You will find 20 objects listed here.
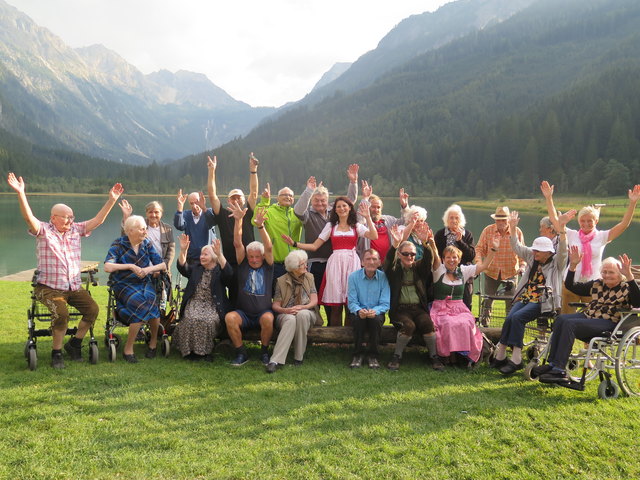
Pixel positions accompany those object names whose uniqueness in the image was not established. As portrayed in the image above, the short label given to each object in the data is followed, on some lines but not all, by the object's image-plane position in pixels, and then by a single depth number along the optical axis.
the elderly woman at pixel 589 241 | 6.83
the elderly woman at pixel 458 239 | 7.15
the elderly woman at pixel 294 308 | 6.46
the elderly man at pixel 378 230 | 7.43
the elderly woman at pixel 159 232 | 7.52
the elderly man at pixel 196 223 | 7.65
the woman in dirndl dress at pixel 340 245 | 7.02
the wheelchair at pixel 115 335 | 6.39
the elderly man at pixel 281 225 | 7.40
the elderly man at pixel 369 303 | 6.50
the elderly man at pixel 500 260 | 7.91
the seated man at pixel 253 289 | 6.58
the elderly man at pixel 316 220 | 7.43
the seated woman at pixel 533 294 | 6.35
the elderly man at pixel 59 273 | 5.89
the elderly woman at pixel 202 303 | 6.57
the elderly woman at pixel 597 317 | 5.61
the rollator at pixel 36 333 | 5.89
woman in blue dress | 6.38
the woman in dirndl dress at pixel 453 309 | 6.46
